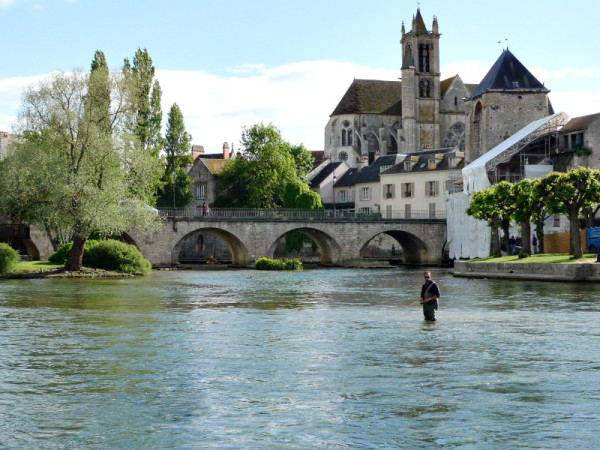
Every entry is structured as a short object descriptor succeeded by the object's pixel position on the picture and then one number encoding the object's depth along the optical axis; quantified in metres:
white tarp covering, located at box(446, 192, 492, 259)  69.14
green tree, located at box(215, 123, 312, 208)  90.94
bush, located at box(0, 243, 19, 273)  48.59
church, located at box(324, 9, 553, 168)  106.88
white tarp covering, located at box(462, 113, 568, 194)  68.19
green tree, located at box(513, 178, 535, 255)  51.88
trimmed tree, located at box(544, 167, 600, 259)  46.38
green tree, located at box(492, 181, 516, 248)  54.25
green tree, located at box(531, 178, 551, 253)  49.12
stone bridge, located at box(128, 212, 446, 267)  69.12
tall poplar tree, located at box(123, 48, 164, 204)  69.88
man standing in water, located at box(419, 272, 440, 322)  25.91
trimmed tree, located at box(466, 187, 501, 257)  55.12
